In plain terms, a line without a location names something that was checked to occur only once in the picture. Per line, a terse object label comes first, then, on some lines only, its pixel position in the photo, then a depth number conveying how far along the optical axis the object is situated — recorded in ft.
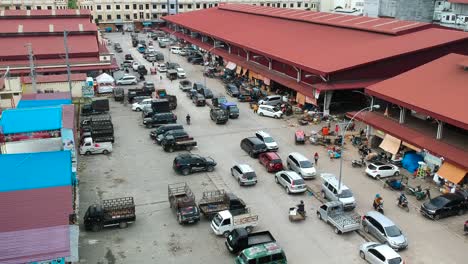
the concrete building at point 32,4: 373.15
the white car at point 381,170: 115.55
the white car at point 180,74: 227.18
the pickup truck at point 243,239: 82.69
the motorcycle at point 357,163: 122.86
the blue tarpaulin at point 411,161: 119.14
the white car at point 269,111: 164.86
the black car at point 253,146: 128.57
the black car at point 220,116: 157.48
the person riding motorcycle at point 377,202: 99.00
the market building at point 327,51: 163.32
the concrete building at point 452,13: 334.85
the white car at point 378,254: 78.07
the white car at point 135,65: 242.72
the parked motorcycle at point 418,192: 105.09
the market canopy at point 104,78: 198.39
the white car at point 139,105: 172.14
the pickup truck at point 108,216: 90.38
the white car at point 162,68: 241.76
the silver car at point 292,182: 106.45
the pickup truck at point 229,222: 88.94
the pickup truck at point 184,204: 92.89
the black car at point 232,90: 191.93
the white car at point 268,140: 133.18
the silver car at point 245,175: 110.73
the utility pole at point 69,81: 170.20
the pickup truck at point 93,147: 129.80
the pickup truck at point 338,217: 90.58
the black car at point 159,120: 153.58
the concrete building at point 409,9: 360.69
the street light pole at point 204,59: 219.41
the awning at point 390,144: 124.67
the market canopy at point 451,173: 104.73
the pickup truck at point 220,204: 95.25
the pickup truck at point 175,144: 132.36
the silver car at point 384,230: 85.46
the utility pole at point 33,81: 160.97
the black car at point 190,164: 116.88
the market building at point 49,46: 215.31
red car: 118.58
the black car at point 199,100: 177.88
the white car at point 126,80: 211.82
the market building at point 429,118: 109.50
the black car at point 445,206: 96.53
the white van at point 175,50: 297.33
